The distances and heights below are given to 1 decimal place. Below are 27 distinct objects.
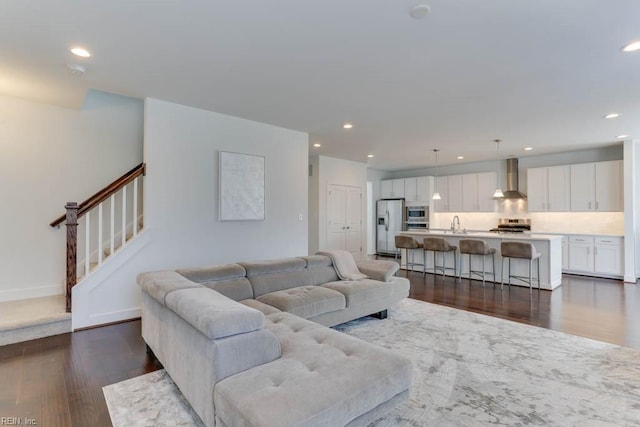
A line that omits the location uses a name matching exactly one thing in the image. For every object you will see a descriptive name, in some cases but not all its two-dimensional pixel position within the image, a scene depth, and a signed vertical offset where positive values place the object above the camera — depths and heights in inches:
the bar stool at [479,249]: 224.5 -23.1
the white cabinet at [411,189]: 365.3 +33.3
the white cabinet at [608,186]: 248.4 +24.9
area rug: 77.0 -48.7
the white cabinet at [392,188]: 378.9 +36.0
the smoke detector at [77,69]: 118.7 +57.3
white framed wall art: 174.4 +18.0
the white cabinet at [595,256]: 245.0 -31.0
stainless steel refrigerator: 371.6 -6.2
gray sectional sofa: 55.1 -31.4
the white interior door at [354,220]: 319.9 -2.2
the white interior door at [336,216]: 302.5 +1.8
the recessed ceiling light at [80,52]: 106.7 +57.8
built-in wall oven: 355.3 -0.4
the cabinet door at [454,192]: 339.6 +27.6
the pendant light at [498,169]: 246.2 +48.9
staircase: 121.3 -20.1
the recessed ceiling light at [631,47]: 101.8 +56.2
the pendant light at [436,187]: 358.9 +34.4
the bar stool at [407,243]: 260.5 -21.0
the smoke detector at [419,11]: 83.3 +55.9
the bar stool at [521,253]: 203.8 -23.2
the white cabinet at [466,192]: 319.9 +27.0
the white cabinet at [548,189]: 274.7 +25.5
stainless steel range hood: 305.8 +40.3
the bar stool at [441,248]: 243.0 -23.5
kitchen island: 213.2 -30.1
